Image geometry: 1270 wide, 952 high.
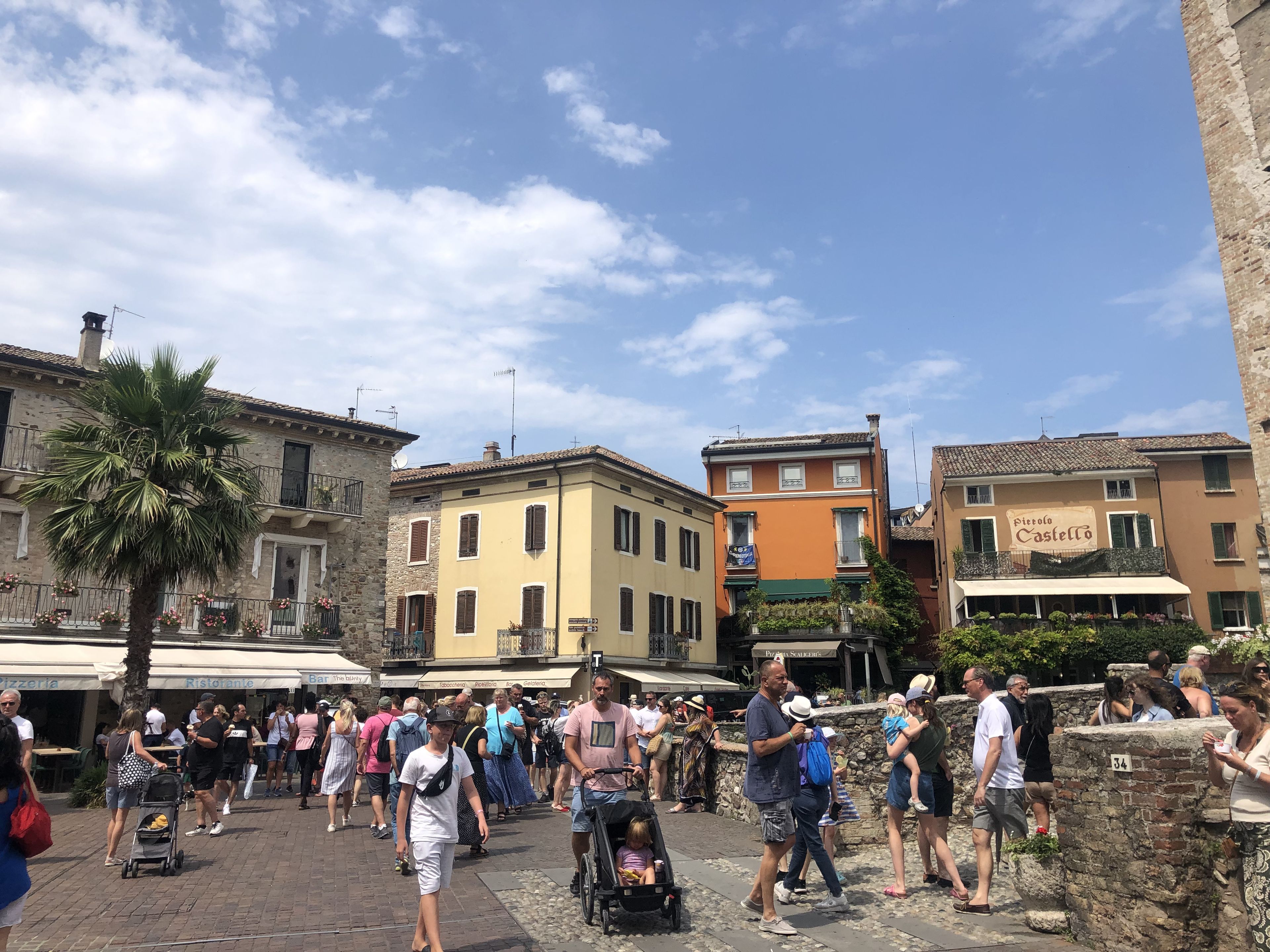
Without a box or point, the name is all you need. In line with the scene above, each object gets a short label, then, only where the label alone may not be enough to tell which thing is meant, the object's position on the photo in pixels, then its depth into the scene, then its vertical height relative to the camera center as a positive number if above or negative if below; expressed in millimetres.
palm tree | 15203 +2698
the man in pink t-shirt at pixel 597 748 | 7402 -745
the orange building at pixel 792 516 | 39500 +5799
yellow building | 30609 +2639
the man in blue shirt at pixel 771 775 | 6621 -878
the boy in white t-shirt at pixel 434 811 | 5988 -1051
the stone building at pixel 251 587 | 20719 +1763
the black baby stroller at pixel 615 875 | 6656 -1610
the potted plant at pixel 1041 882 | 6383 -1586
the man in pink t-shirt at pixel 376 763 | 11117 -1280
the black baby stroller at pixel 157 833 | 9109 -1713
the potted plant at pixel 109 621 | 21875 +801
